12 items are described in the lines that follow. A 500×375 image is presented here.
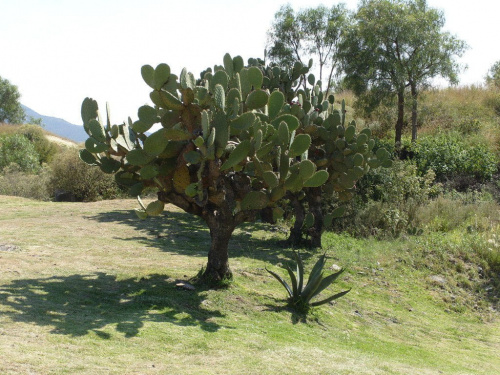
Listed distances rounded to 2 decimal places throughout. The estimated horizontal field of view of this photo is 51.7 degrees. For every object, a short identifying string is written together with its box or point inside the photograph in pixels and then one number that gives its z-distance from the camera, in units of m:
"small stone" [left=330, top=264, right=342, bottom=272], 9.05
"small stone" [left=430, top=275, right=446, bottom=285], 9.38
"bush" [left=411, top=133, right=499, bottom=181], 17.59
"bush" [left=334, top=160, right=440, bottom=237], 12.41
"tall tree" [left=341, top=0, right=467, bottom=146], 20.19
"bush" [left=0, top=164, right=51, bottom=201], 19.47
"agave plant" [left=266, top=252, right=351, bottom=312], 6.62
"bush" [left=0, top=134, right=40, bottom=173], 24.39
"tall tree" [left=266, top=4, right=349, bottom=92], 27.12
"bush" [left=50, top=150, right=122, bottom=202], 19.11
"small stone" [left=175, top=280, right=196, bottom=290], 6.50
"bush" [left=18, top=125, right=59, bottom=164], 31.30
